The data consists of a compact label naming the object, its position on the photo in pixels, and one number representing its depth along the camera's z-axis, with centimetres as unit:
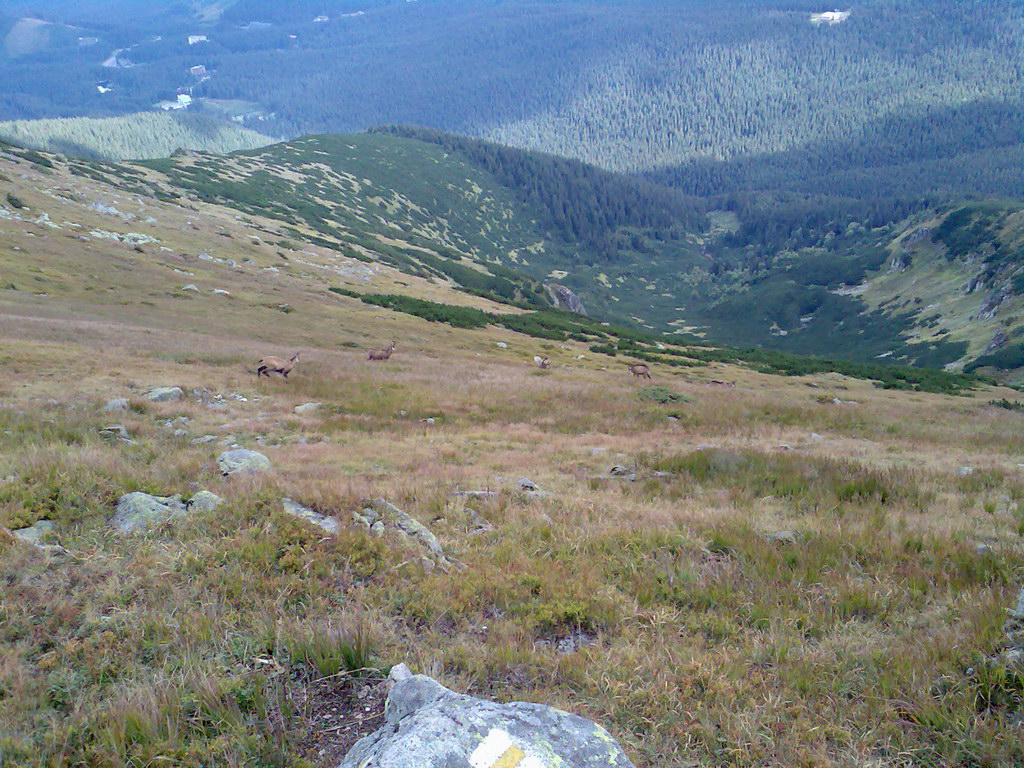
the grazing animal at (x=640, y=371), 3381
